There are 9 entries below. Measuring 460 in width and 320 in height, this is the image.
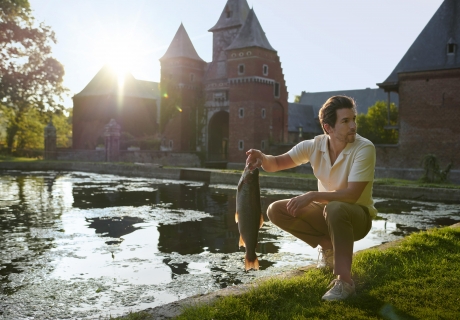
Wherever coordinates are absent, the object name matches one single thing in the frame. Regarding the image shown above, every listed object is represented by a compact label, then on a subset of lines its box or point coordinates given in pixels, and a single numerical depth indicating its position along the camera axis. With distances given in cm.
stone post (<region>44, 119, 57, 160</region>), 4584
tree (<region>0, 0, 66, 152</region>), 3831
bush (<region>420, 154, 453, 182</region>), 2062
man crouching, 414
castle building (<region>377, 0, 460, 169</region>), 2866
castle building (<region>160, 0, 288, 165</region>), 4109
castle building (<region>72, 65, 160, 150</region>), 5572
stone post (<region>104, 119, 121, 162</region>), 4291
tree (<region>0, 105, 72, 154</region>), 4368
